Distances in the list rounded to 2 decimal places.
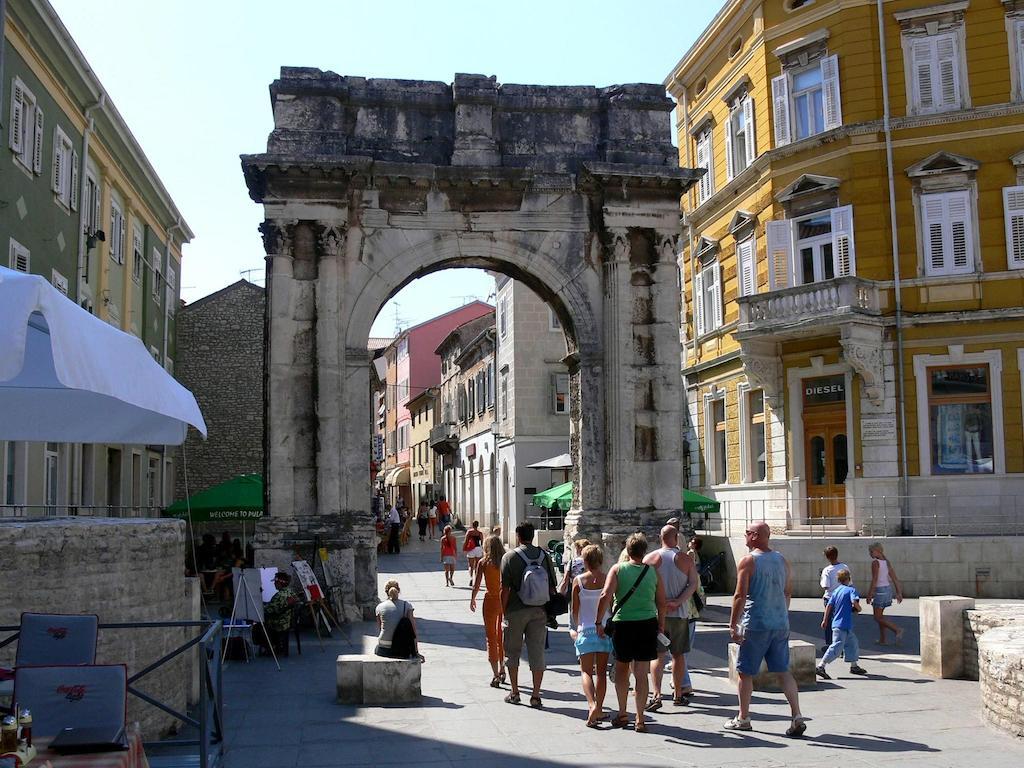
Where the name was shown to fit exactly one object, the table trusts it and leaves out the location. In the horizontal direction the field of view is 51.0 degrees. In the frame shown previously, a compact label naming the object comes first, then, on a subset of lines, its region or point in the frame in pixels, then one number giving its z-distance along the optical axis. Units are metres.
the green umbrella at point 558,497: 25.06
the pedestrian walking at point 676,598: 10.59
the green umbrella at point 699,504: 22.47
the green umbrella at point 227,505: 20.61
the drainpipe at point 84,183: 24.30
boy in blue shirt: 12.14
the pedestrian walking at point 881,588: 14.63
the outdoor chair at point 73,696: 6.34
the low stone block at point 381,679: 10.70
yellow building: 22.08
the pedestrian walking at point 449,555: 23.25
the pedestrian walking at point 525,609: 10.56
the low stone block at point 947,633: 12.00
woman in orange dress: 11.67
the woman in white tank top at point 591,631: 9.77
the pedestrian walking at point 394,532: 36.44
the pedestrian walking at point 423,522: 45.47
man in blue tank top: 9.28
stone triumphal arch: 17.45
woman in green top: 9.48
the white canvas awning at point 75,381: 6.09
